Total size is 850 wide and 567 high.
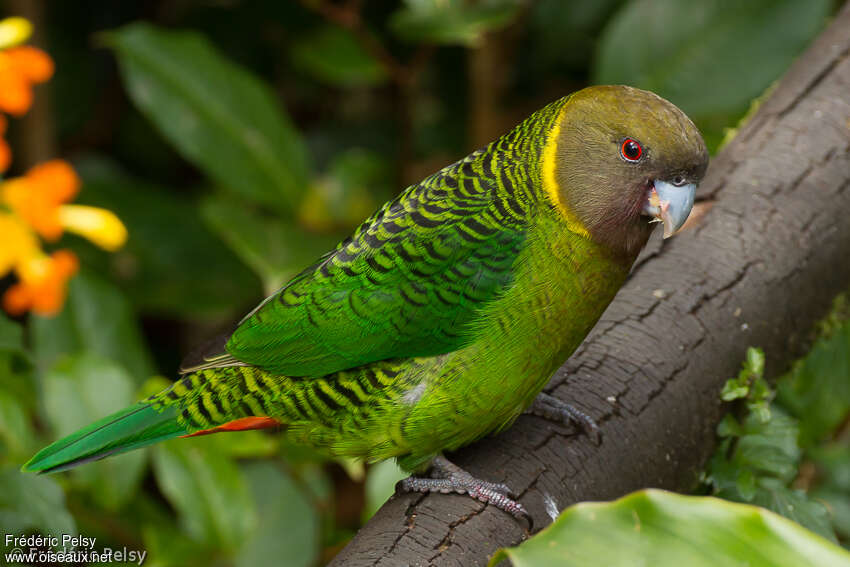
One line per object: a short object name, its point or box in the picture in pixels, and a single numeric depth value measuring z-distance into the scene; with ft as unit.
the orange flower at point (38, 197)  13.24
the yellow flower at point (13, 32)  13.20
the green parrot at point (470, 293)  10.91
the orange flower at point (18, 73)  12.75
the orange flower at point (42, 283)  13.29
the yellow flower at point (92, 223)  15.05
